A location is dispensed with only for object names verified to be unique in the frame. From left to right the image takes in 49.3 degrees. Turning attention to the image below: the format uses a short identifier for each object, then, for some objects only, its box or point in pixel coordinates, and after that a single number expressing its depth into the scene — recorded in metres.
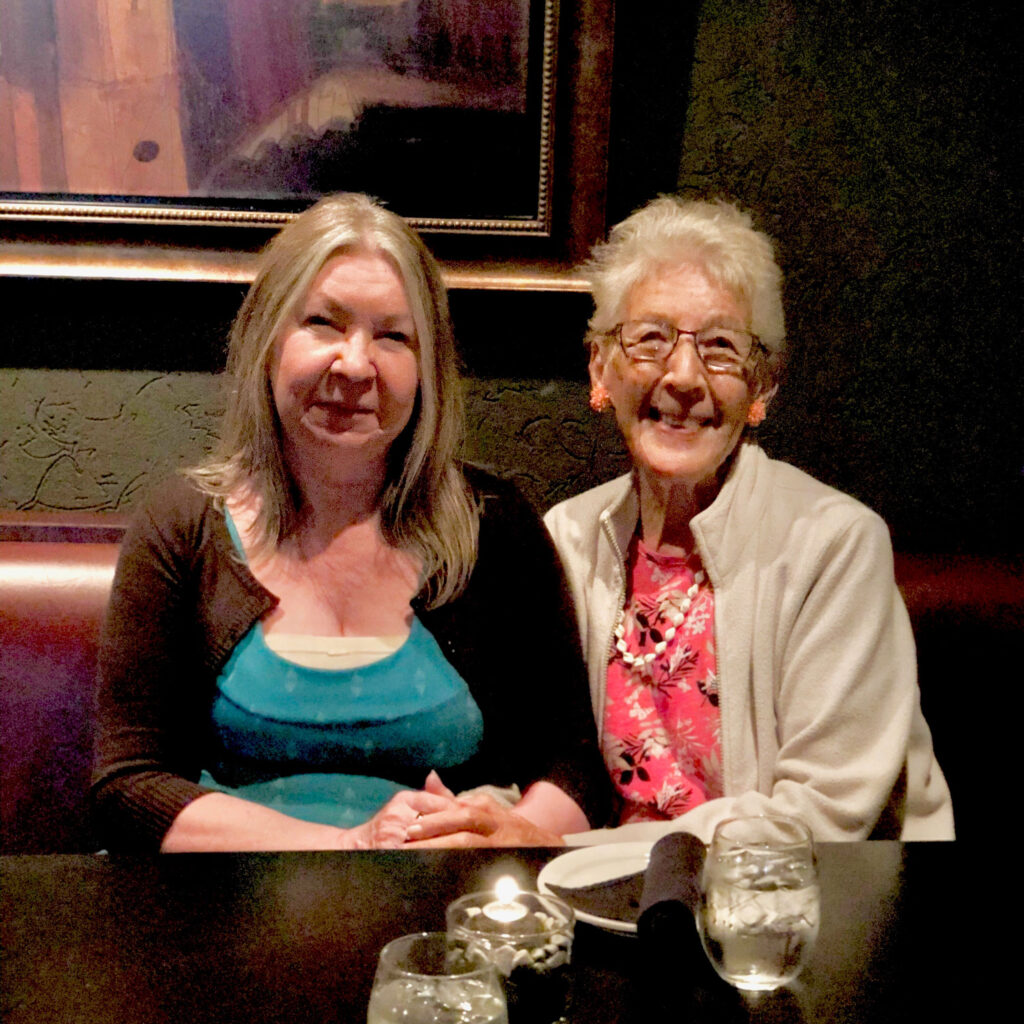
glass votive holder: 0.81
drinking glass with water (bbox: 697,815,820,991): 0.88
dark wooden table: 0.87
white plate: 1.08
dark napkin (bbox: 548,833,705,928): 0.93
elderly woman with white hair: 1.58
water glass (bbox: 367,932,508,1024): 0.69
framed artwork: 2.09
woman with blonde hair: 1.58
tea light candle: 0.84
